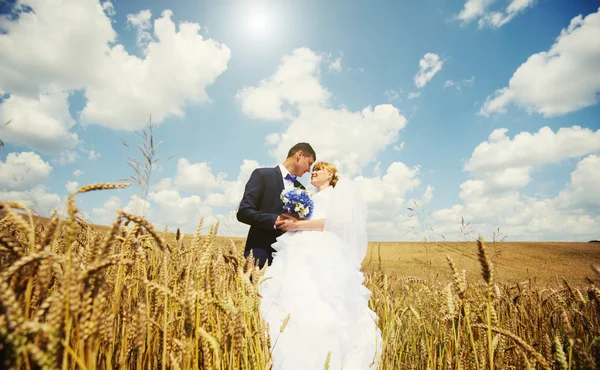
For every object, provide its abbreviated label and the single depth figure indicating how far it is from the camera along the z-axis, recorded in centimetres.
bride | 259
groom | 415
